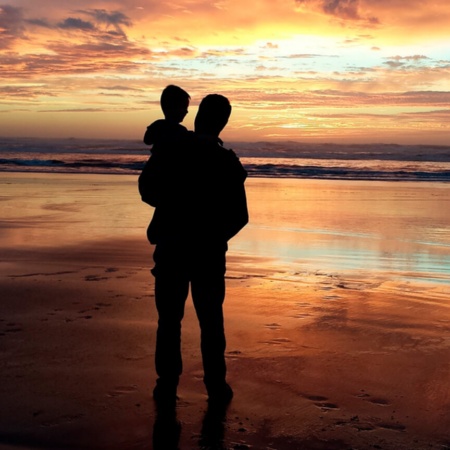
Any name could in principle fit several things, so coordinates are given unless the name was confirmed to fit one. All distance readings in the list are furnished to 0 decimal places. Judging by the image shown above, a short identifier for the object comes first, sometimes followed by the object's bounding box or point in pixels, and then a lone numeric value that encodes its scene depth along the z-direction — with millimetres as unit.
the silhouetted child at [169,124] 3998
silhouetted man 4004
